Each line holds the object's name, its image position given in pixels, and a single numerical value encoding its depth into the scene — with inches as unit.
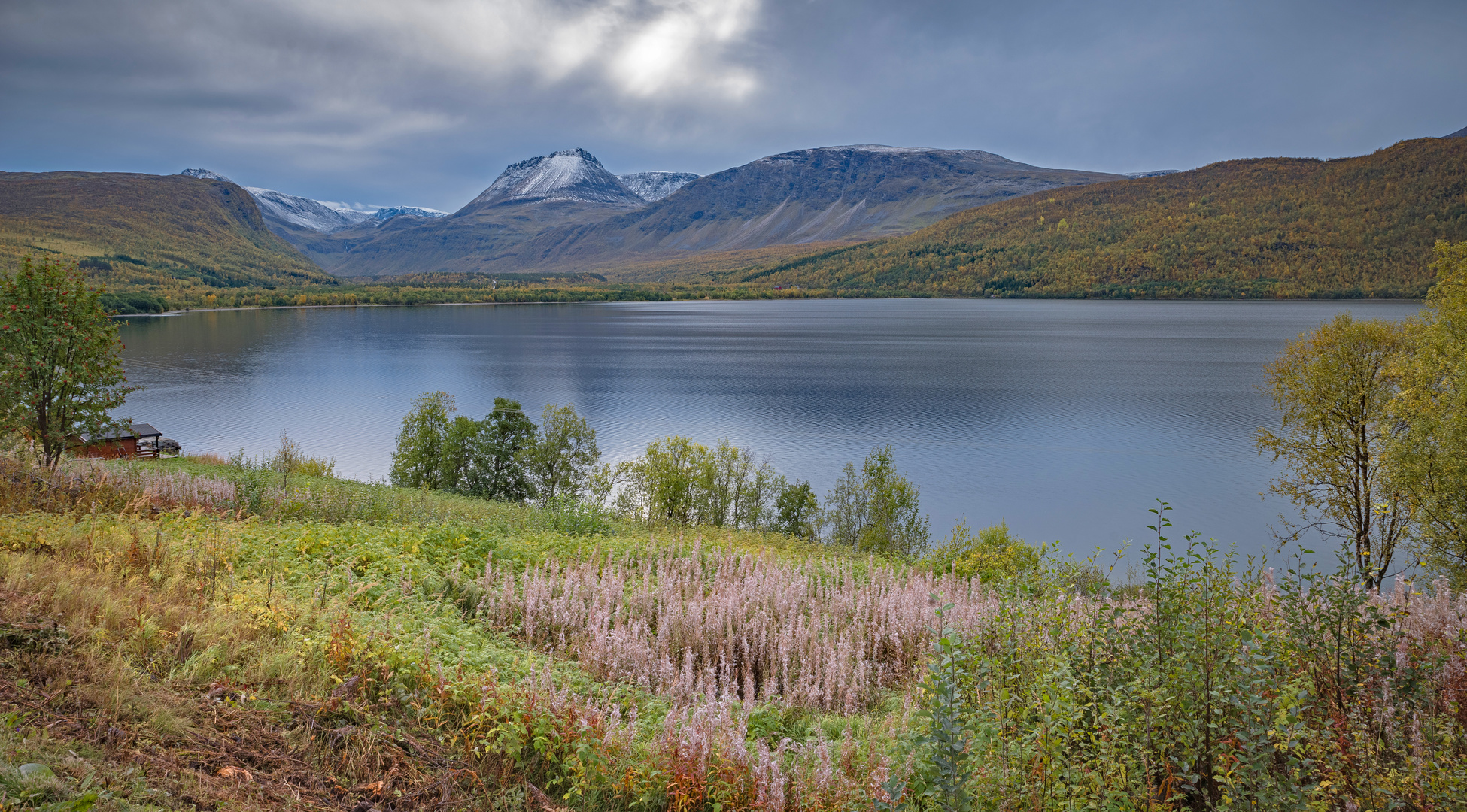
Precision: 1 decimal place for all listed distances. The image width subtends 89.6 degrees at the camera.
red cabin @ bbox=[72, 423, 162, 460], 1178.2
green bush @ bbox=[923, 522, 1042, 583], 579.8
